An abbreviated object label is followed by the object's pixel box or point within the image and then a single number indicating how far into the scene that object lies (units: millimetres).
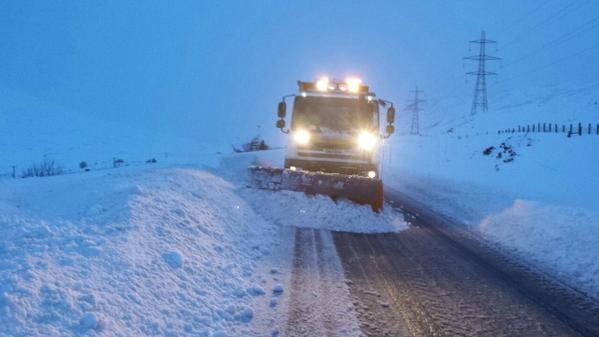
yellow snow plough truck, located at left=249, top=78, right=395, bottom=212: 10555
